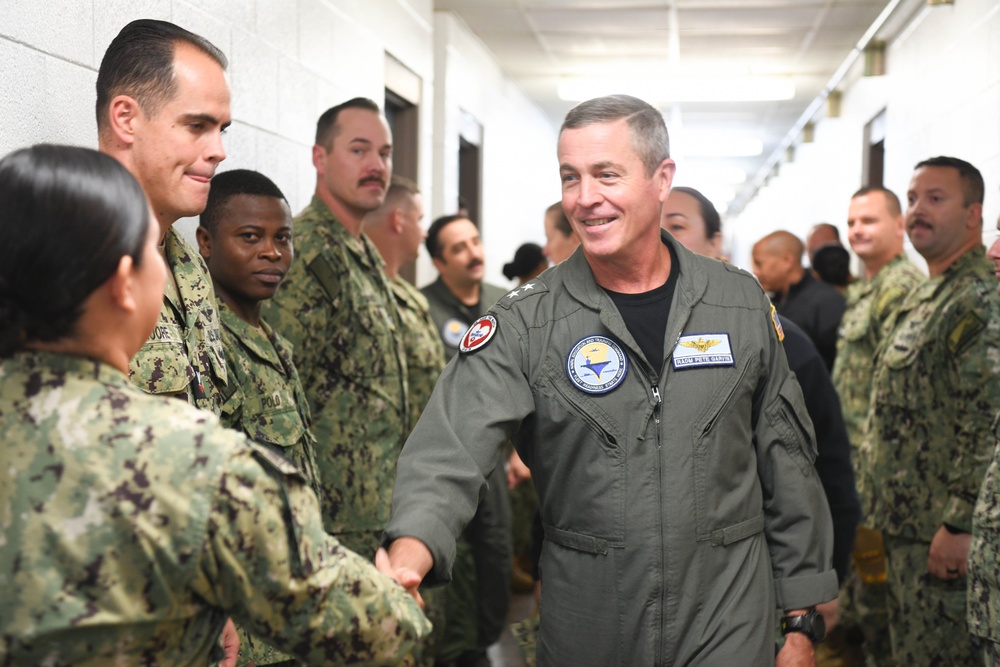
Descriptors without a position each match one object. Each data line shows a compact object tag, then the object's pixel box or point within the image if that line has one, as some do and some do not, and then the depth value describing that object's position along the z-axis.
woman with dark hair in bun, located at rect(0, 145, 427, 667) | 1.06
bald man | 5.06
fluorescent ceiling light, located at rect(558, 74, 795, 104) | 7.90
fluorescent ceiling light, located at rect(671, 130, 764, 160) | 10.72
